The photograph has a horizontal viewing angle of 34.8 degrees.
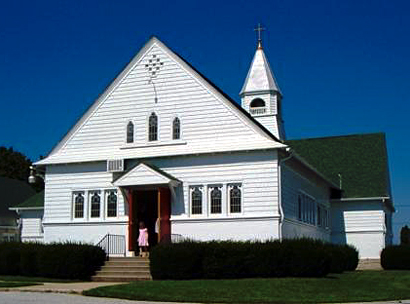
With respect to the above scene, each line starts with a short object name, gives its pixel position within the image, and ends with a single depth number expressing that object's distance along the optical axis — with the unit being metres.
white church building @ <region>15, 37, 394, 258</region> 27.44
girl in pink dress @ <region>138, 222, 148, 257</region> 27.45
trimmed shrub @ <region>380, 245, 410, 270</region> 31.98
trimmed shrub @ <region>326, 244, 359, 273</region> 28.58
